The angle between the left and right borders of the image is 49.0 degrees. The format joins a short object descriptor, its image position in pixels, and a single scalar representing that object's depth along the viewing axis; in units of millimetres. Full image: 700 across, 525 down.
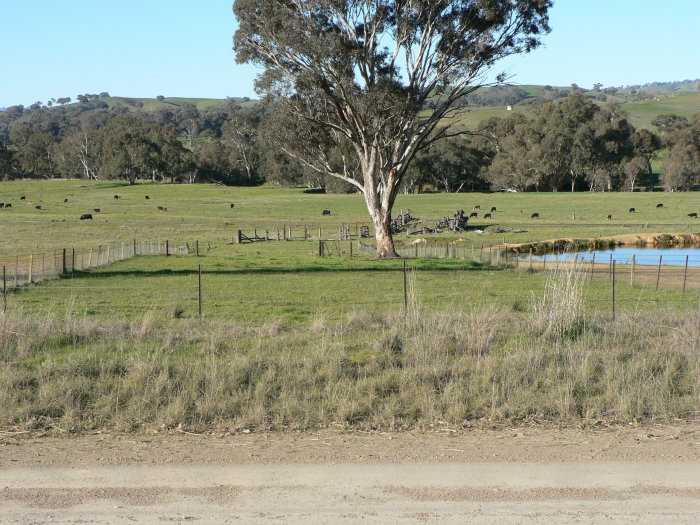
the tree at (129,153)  131750
